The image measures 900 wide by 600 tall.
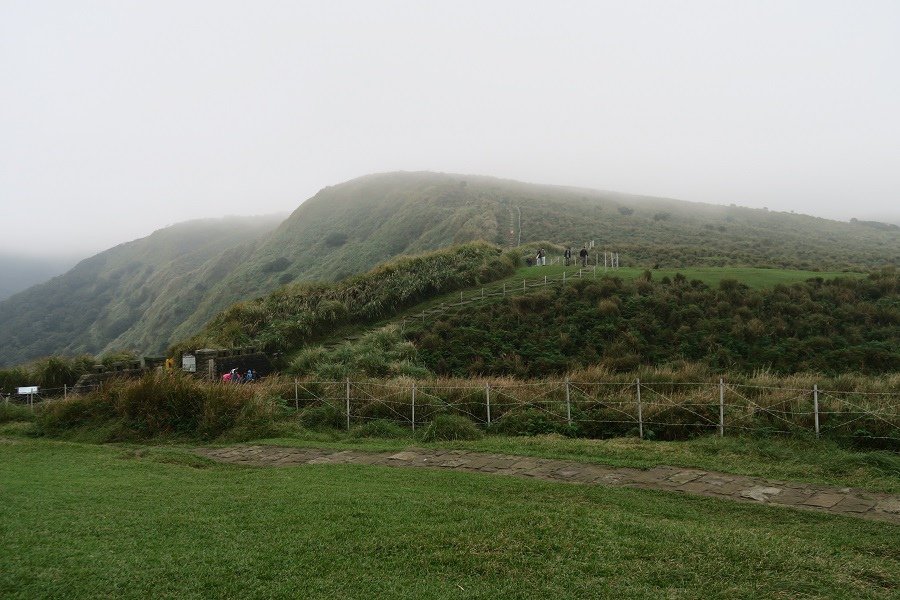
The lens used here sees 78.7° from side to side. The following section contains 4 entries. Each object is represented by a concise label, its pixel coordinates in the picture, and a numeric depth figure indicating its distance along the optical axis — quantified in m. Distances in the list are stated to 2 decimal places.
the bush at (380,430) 11.38
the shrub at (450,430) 10.63
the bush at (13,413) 14.41
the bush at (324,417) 12.34
